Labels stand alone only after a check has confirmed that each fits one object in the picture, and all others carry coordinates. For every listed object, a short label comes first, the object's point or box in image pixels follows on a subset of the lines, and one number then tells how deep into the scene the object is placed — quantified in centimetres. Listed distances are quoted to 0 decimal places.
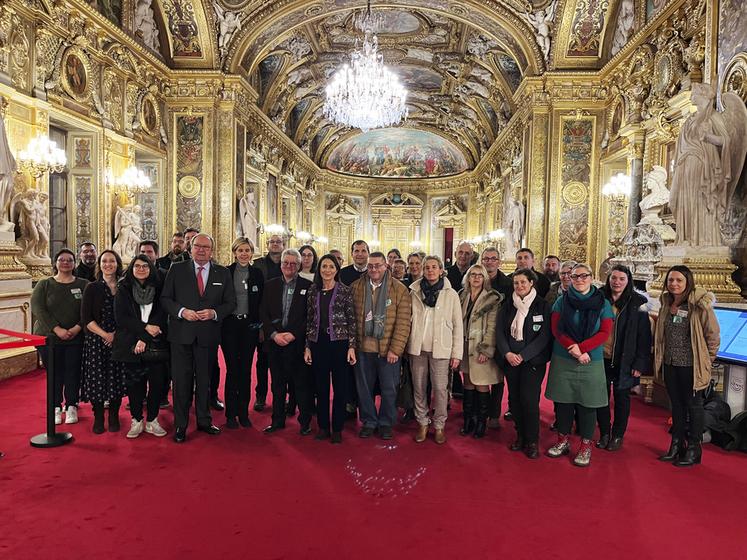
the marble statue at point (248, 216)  1431
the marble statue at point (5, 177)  673
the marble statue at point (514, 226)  1440
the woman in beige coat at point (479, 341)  467
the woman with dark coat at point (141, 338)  448
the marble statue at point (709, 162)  601
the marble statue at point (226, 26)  1354
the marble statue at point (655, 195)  891
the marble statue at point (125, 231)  1048
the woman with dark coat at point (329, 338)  460
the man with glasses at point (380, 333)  464
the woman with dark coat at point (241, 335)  502
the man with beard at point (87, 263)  626
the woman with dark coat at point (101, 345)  462
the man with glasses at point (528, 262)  569
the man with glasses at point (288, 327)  477
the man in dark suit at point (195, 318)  458
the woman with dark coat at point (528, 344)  434
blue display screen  463
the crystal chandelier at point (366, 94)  1345
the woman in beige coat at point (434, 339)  466
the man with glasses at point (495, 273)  510
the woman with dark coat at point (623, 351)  447
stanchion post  437
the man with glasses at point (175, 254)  641
